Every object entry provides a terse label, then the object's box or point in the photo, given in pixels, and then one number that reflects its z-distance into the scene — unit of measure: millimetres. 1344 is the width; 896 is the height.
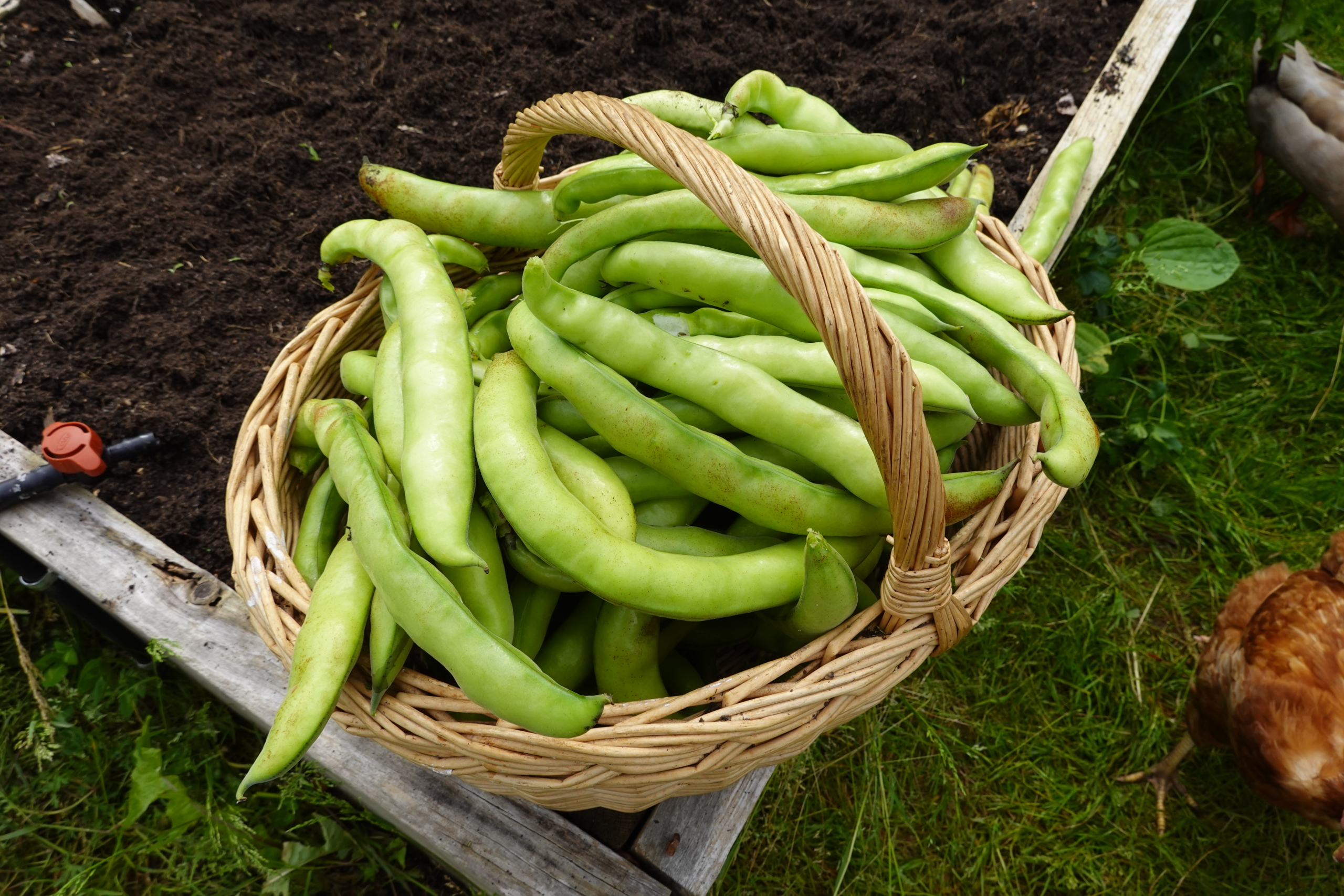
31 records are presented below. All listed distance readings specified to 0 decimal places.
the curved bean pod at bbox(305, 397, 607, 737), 645
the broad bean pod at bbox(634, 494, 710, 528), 727
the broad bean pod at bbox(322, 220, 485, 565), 665
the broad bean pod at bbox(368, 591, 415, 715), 671
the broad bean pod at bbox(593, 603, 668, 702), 702
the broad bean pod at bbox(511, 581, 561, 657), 714
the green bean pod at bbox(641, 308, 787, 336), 736
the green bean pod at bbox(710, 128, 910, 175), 784
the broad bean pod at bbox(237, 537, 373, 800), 640
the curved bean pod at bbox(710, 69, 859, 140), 783
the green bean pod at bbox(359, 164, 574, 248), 788
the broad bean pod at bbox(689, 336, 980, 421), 689
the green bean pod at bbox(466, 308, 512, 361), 770
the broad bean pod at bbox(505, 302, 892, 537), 686
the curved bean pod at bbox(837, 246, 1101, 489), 677
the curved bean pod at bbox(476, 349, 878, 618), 665
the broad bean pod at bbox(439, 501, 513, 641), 678
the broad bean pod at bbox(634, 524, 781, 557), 709
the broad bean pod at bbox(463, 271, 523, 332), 803
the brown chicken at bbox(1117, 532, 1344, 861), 778
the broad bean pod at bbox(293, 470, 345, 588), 737
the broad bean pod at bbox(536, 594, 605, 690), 727
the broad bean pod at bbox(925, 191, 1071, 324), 750
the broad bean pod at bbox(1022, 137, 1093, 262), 895
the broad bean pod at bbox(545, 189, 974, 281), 728
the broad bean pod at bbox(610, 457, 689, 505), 724
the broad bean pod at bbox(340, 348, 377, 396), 761
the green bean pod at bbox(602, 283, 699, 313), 751
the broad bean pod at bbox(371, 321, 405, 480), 710
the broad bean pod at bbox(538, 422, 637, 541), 690
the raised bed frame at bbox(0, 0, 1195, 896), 779
